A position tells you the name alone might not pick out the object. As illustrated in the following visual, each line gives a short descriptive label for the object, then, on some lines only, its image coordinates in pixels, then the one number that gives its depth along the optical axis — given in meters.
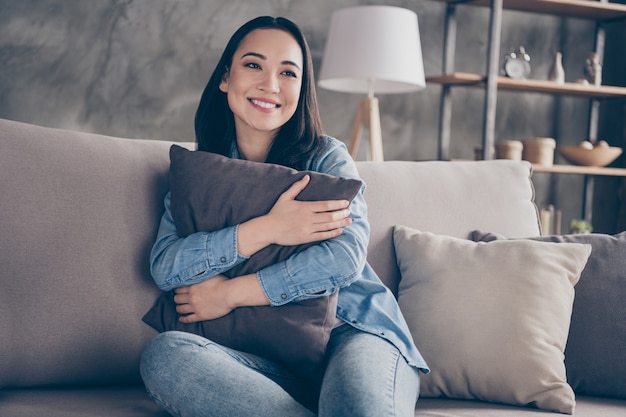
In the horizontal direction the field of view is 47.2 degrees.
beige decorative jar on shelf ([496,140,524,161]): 3.45
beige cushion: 1.49
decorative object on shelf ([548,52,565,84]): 3.60
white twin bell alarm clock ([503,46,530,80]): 3.57
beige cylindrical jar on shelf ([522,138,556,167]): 3.50
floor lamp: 2.94
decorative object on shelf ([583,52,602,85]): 3.66
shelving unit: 3.38
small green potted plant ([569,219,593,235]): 3.57
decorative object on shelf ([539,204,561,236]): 3.72
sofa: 1.44
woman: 1.23
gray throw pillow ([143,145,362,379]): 1.38
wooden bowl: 3.59
